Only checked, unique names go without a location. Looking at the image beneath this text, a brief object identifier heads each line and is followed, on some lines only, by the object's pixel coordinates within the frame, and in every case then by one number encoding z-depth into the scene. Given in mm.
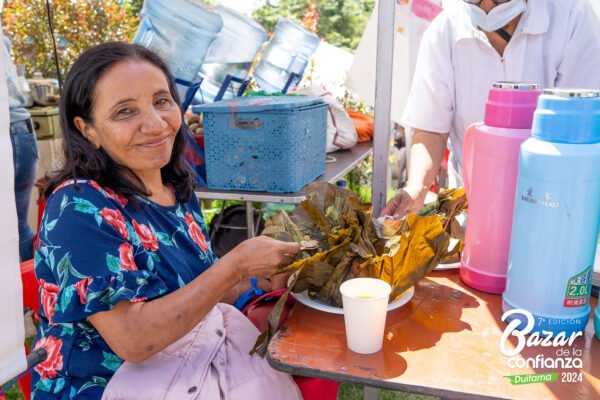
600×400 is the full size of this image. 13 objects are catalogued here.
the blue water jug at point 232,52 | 3805
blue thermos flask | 979
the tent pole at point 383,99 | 1716
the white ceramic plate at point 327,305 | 1222
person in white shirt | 1929
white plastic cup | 1041
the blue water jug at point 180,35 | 3019
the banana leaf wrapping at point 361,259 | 1208
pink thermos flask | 1183
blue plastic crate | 2664
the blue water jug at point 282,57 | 4742
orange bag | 4188
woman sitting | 1238
